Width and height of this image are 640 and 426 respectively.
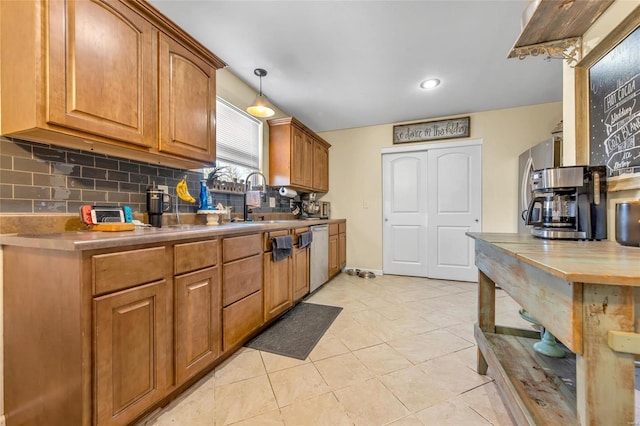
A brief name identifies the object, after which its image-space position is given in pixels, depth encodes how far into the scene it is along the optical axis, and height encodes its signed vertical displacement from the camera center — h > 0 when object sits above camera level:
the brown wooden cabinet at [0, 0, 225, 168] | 1.13 +0.68
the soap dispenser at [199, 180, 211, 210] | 2.21 +0.11
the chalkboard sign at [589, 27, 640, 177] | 1.15 +0.50
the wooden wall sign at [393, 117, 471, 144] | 3.80 +1.23
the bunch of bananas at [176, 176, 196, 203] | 1.93 +0.15
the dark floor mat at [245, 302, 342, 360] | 1.94 -1.02
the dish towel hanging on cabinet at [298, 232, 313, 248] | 2.75 -0.31
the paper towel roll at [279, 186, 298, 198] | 3.49 +0.26
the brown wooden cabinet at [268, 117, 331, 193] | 3.29 +0.77
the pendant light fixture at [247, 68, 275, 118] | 2.44 +0.97
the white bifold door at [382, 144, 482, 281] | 3.79 +0.00
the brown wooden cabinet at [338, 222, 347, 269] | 4.13 -0.55
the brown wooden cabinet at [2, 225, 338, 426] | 0.99 -0.52
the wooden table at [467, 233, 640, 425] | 0.61 -0.29
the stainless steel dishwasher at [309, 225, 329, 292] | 3.10 -0.59
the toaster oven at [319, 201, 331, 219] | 4.16 +0.03
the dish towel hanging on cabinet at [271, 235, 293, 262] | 2.24 -0.32
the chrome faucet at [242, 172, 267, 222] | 2.76 +0.16
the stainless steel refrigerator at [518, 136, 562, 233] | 2.52 +0.53
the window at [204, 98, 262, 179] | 2.60 +0.80
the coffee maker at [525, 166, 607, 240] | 1.25 +0.04
